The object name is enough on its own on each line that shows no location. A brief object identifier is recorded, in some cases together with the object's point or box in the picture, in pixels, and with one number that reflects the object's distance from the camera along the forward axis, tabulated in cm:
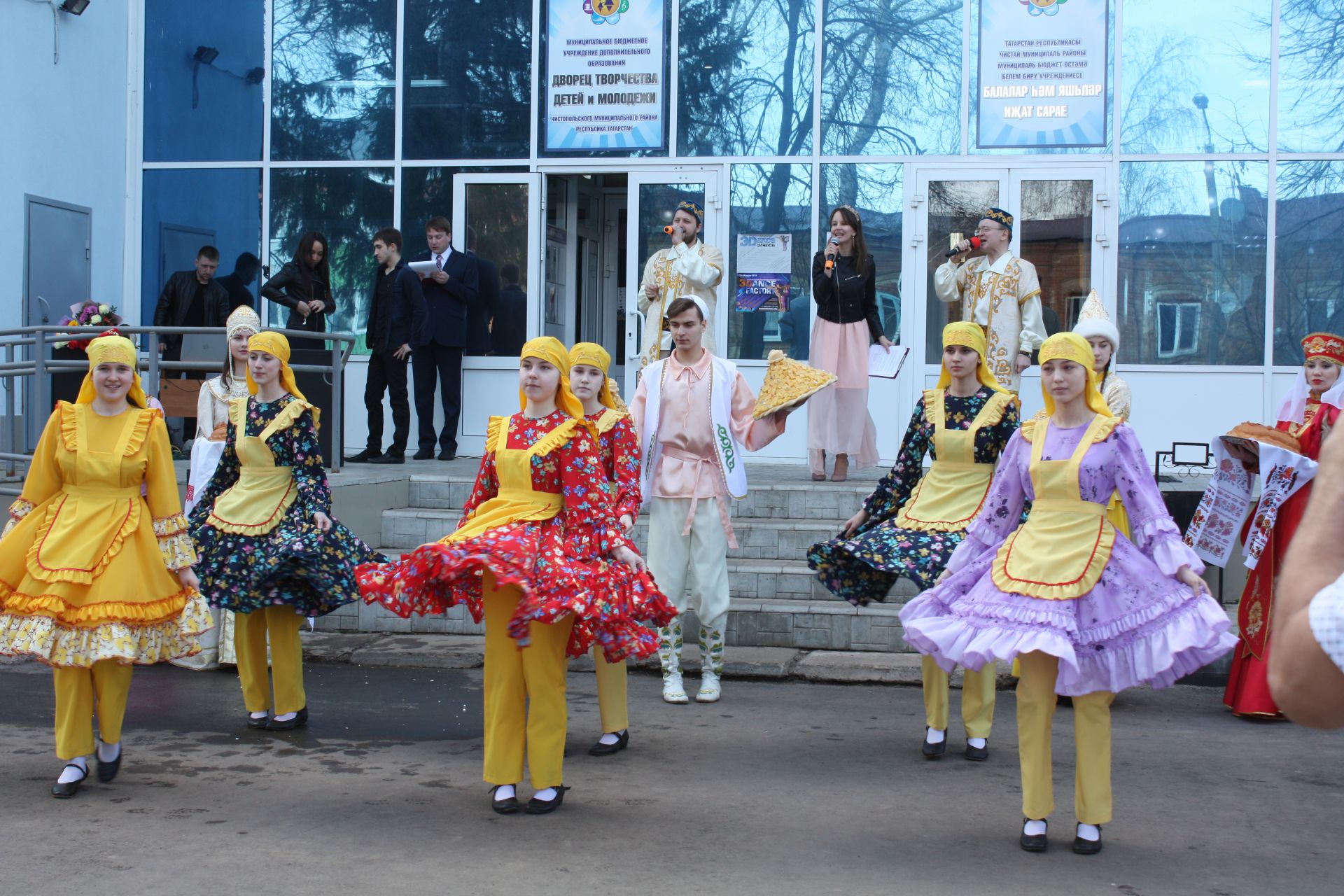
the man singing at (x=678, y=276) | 1042
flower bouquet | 1232
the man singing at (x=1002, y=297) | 1048
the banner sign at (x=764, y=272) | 1391
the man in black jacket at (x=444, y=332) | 1291
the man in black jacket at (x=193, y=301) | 1341
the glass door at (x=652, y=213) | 1402
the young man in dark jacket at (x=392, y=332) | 1270
